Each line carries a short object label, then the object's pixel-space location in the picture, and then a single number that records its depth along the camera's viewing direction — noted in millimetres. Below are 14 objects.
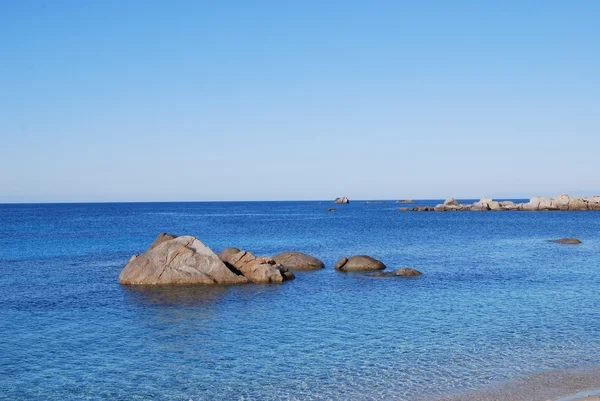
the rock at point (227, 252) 44062
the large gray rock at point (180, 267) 36312
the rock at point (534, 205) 161375
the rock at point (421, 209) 184888
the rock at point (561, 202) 157375
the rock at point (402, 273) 39938
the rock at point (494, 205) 171925
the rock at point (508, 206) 167250
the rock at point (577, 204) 156875
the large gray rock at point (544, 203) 160250
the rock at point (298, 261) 44594
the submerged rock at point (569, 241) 63750
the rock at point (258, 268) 37956
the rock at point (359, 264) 43125
